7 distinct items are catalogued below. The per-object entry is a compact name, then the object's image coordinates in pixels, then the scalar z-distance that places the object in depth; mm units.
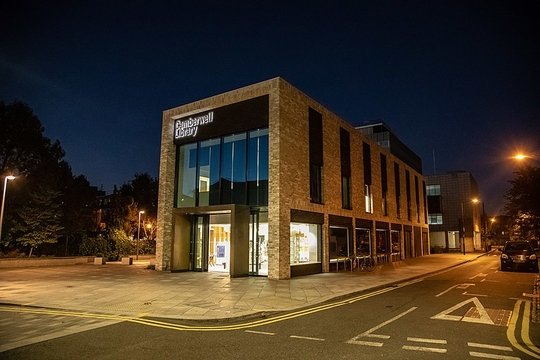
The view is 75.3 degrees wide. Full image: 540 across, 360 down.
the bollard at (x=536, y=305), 9045
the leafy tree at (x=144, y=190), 55094
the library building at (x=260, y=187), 19188
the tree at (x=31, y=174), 29938
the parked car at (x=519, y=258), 22109
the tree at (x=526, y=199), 23297
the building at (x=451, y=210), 59500
